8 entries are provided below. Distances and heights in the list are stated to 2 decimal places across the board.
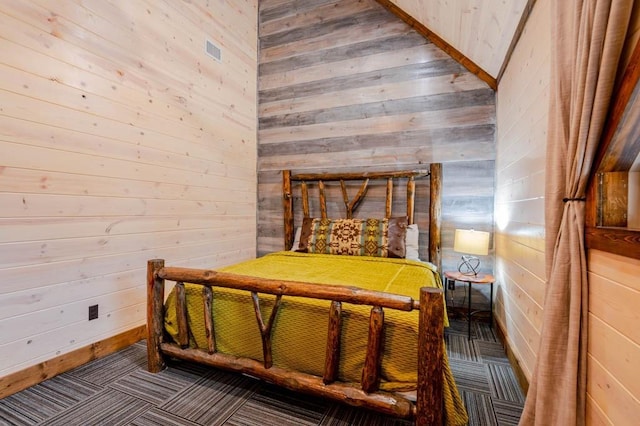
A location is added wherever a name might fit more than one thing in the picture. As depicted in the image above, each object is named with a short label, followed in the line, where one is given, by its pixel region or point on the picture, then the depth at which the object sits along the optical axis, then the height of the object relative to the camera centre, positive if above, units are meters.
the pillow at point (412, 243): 2.79 -0.26
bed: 1.30 -0.59
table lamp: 2.49 -0.22
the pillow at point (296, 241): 3.20 -0.31
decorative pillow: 2.79 -0.23
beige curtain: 0.94 +0.11
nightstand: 2.41 -0.50
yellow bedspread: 1.38 -0.58
